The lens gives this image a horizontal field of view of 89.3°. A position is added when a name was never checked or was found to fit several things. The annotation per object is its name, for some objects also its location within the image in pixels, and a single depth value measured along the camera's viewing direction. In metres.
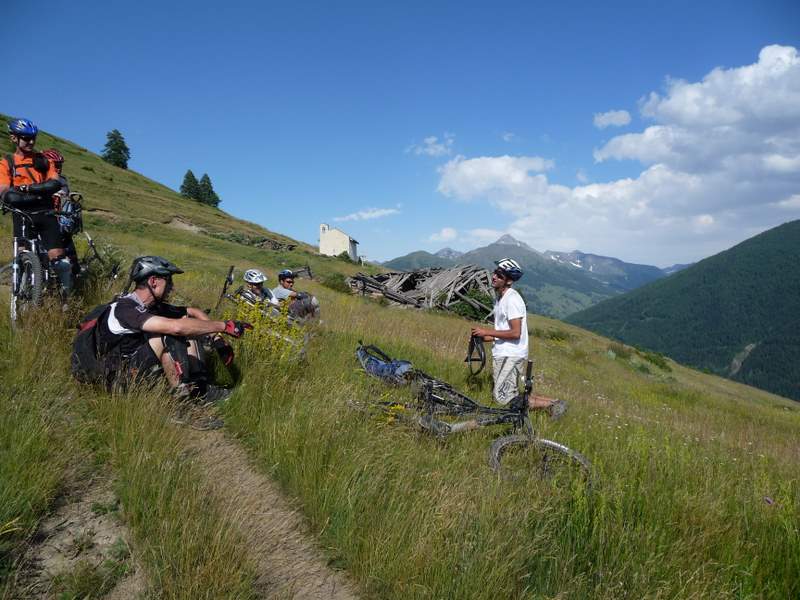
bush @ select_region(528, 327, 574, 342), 27.60
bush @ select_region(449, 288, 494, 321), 25.20
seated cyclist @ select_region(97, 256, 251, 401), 3.63
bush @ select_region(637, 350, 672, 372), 29.12
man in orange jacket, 4.86
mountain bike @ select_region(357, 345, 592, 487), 3.47
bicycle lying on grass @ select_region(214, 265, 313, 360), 5.21
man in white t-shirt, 5.66
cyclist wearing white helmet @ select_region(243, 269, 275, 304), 7.48
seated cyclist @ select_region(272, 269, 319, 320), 8.31
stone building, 74.12
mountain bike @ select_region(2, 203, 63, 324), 4.64
